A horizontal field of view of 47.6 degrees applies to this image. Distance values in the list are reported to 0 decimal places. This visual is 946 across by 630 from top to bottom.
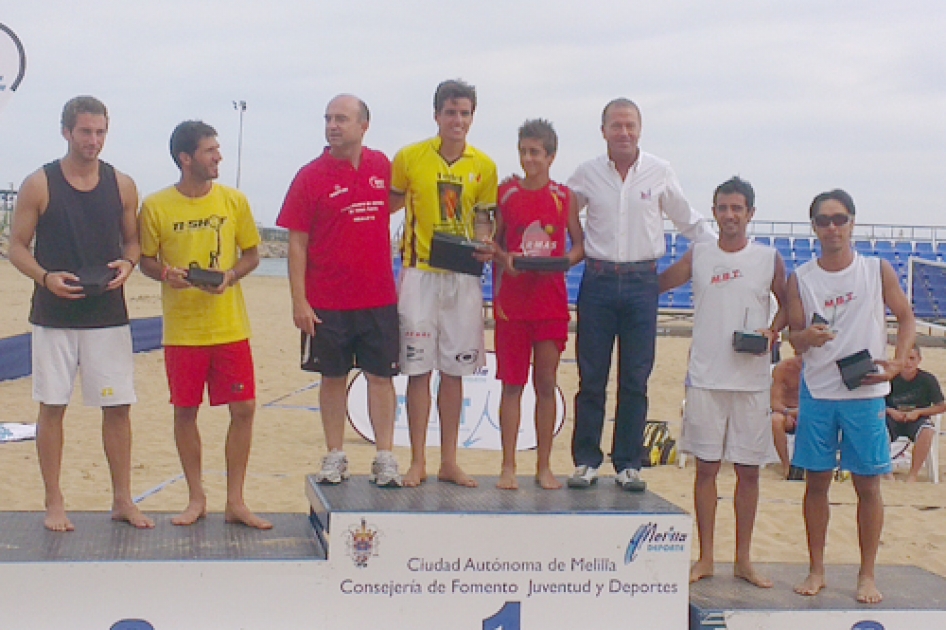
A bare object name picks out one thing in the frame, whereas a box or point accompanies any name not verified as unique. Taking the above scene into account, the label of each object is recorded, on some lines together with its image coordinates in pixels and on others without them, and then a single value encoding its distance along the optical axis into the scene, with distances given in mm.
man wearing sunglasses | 4895
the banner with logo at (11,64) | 7602
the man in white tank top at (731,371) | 5070
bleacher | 20969
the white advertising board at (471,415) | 9234
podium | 4602
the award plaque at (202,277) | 4758
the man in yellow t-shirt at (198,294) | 4934
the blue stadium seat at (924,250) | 26203
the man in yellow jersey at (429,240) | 5238
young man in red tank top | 5199
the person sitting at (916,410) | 8734
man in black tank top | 4734
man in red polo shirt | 5098
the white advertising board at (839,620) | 4641
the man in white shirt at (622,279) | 5281
